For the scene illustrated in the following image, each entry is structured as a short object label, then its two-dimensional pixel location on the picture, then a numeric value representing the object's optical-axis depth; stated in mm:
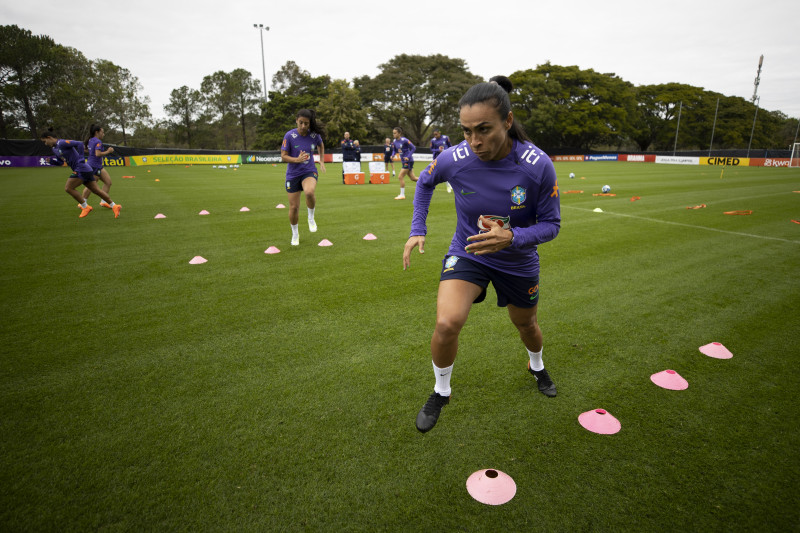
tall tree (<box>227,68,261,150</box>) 62194
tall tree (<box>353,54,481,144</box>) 59281
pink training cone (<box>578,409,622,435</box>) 2625
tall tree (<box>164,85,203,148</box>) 59938
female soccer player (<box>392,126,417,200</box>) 13789
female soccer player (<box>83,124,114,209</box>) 10445
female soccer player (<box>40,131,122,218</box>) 10147
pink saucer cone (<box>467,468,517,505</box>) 2111
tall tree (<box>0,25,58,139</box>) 42312
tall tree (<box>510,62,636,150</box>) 57938
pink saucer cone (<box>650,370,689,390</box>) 3105
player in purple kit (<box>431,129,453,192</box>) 15281
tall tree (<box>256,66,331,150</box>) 52438
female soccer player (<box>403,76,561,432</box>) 2287
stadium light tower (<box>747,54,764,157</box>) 47938
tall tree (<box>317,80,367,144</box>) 50438
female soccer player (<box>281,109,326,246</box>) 7172
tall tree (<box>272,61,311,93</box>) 61800
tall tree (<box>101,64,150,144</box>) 48094
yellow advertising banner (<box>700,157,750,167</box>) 39144
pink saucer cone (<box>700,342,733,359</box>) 3553
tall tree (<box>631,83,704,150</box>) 60250
